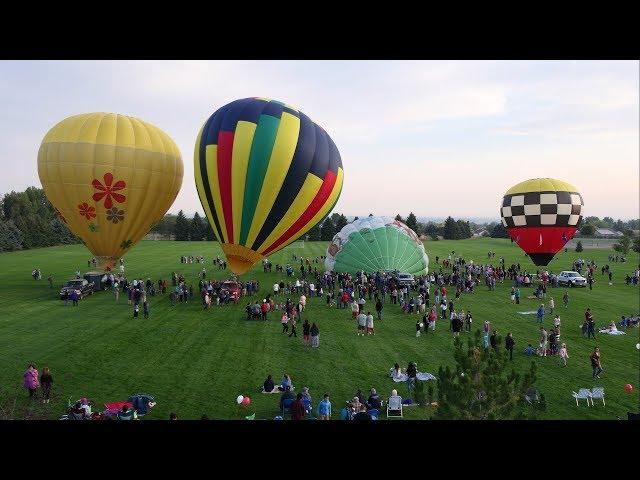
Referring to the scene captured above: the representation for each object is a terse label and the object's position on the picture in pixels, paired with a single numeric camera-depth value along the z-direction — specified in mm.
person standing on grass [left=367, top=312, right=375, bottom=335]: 18562
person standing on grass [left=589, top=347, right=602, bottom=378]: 14221
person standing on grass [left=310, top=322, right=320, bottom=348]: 16922
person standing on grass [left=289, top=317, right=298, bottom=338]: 18406
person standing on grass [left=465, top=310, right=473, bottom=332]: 19328
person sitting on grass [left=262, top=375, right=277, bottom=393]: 13070
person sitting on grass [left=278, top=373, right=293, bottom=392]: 12844
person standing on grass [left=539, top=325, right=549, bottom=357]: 16016
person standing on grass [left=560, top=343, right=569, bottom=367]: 15492
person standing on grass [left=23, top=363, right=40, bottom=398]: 12414
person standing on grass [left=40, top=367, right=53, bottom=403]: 12375
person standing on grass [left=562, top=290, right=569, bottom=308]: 24641
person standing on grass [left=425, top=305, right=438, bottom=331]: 18938
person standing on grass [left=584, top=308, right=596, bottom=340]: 18703
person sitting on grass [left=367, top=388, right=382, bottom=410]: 11827
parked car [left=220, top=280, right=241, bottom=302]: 24516
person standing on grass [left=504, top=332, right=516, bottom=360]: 15891
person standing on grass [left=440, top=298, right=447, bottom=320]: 21438
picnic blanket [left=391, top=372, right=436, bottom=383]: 14000
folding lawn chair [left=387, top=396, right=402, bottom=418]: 11789
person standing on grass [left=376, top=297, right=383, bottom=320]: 20703
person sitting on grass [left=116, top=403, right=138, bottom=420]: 10938
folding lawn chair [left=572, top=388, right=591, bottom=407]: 12438
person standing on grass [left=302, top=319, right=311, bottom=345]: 17281
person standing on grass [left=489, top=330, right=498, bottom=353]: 16175
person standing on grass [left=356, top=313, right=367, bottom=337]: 18578
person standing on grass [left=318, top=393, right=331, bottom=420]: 11352
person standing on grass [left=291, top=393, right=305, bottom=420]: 10869
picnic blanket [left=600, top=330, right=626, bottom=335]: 19250
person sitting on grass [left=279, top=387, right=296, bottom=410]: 11758
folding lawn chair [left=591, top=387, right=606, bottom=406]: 12398
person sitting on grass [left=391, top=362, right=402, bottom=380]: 14000
